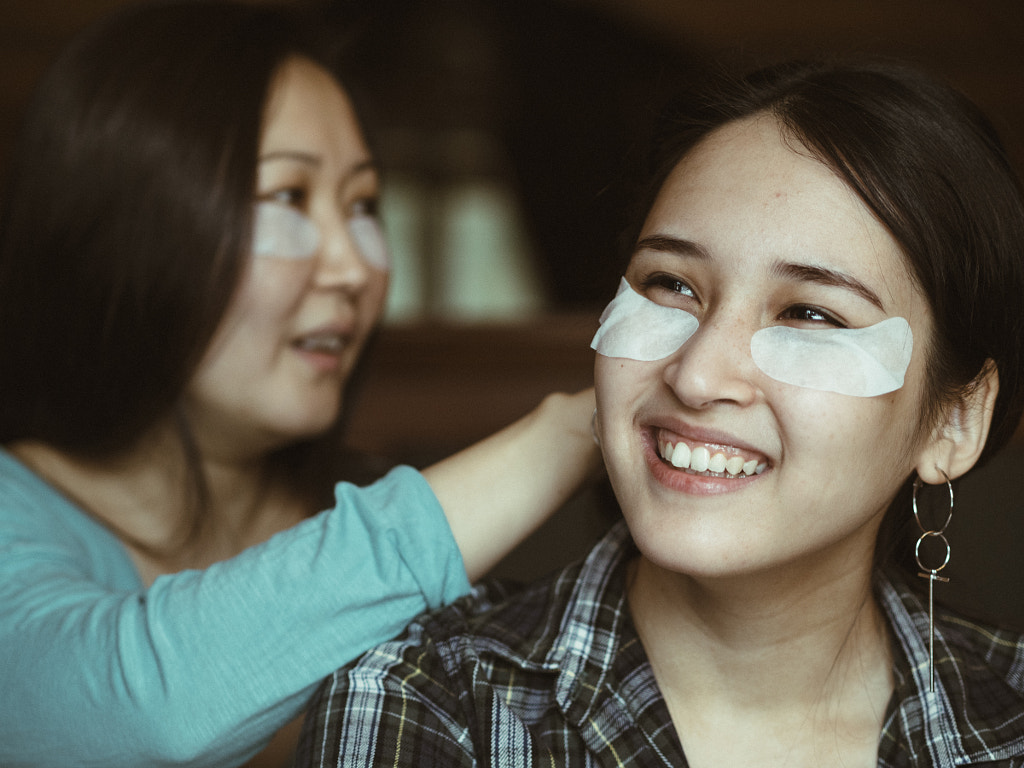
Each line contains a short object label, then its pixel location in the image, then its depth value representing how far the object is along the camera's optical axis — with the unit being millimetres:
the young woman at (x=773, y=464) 1047
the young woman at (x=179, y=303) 1597
